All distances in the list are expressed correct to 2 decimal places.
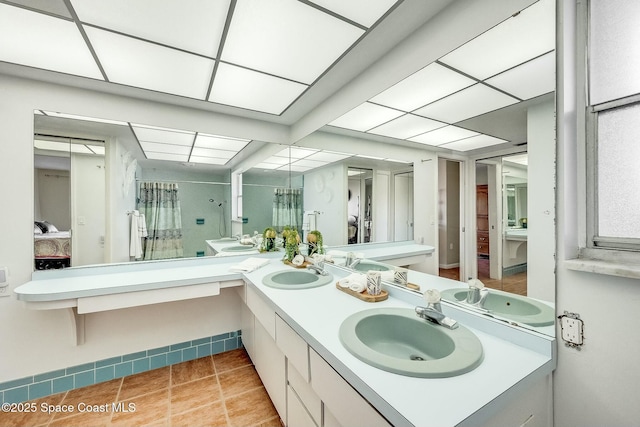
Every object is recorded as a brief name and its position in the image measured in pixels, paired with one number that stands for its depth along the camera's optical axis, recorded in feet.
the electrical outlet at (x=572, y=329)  2.57
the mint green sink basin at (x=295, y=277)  5.65
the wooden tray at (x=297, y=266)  7.07
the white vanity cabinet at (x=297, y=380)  2.49
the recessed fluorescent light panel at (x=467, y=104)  4.13
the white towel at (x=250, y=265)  6.66
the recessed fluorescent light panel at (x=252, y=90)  5.59
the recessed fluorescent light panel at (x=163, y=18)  3.72
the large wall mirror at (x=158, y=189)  6.09
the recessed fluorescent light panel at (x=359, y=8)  3.72
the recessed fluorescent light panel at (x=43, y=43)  3.97
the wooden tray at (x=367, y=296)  4.41
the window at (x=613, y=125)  2.47
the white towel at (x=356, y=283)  4.68
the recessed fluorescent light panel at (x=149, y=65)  4.53
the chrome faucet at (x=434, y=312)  3.34
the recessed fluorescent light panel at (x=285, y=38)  3.87
